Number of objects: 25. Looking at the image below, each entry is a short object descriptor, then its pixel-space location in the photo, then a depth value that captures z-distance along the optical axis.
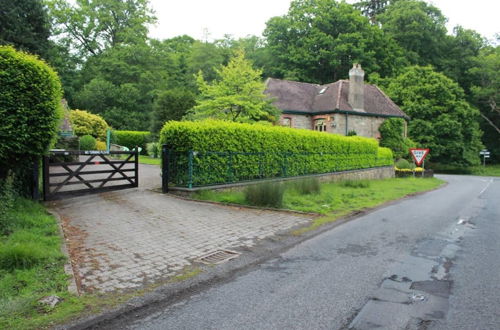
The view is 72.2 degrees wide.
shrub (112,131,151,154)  35.08
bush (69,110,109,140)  28.95
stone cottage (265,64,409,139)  34.50
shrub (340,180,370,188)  17.38
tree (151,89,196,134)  31.38
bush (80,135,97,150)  23.78
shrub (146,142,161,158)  29.02
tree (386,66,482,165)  45.38
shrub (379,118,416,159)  36.88
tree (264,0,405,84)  48.88
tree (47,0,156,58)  47.22
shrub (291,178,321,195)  13.15
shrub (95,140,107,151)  26.52
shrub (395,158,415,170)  30.16
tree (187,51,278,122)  16.92
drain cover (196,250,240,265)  5.56
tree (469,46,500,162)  49.93
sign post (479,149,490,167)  49.50
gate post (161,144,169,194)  11.38
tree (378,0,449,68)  53.09
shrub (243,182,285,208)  10.45
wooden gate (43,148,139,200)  8.80
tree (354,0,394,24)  66.31
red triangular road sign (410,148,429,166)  23.61
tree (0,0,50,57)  26.23
